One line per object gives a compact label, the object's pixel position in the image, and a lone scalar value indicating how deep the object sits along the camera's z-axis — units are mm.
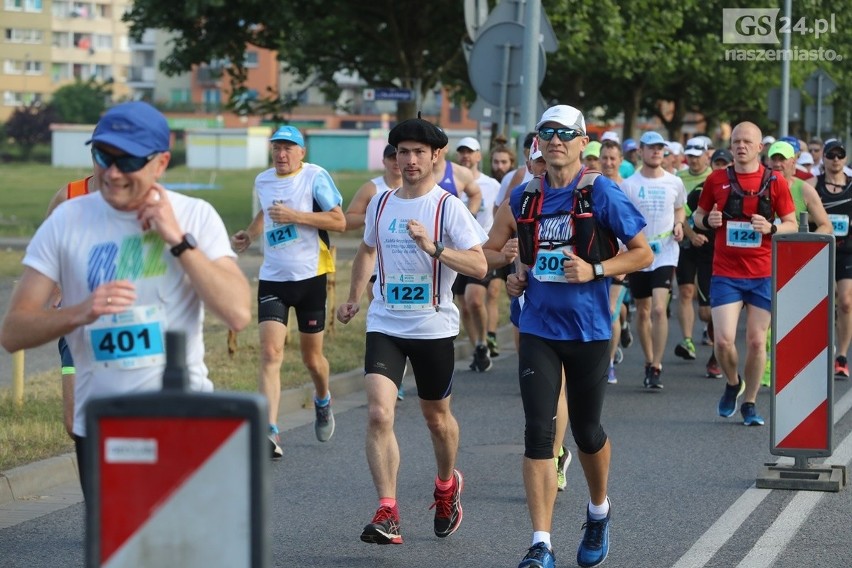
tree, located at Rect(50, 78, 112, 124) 117250
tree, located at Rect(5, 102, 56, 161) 100562
